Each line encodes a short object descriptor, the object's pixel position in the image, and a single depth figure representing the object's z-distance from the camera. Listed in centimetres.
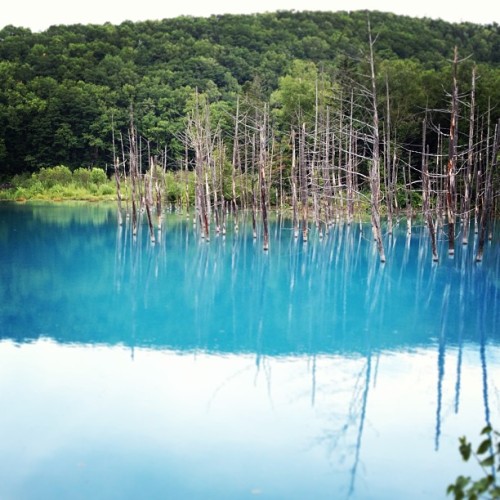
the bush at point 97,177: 5075
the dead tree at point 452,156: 1736
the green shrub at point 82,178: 5066
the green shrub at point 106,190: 4915
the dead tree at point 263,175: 2012
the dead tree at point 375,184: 1686
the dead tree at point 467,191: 1973
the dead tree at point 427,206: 1786
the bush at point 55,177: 5122
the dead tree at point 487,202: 1811
